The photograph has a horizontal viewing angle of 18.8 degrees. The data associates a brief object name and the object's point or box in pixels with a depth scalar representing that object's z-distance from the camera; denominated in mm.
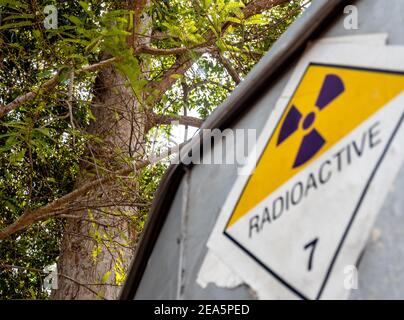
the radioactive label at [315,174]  1370
